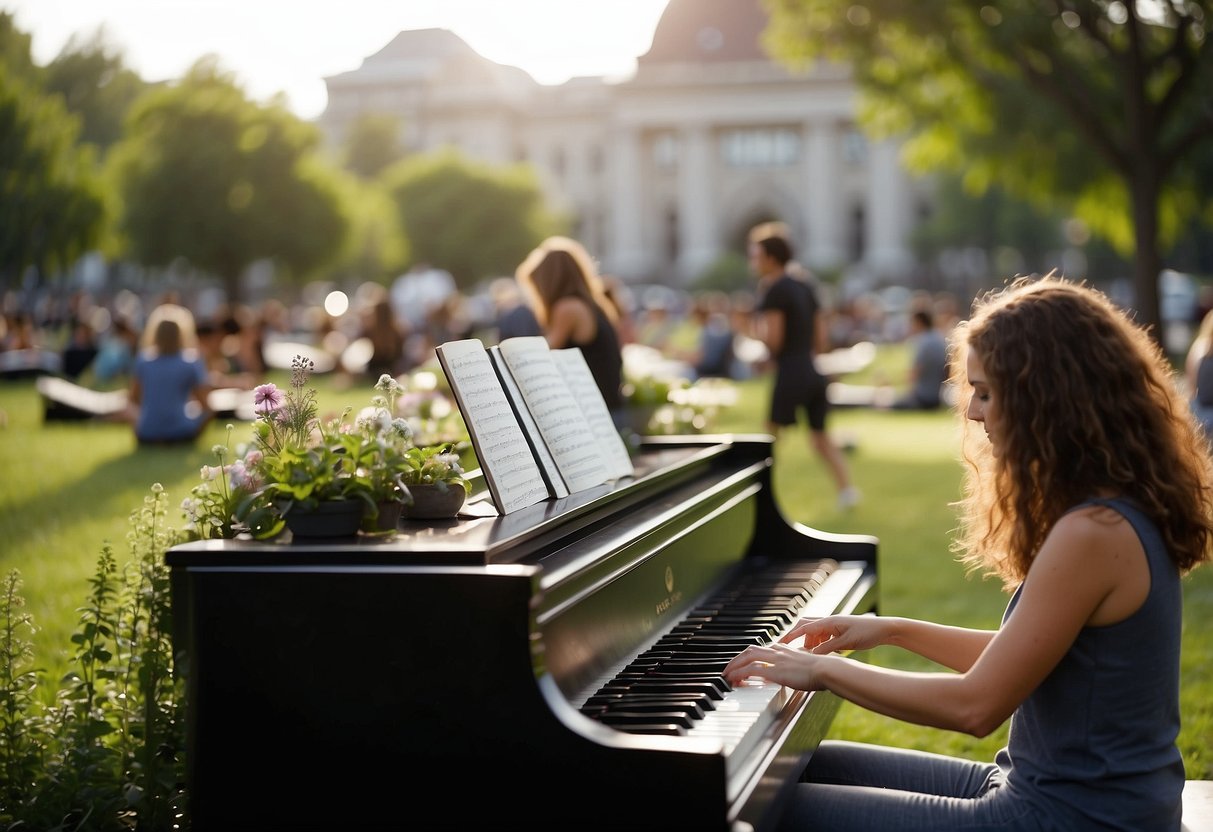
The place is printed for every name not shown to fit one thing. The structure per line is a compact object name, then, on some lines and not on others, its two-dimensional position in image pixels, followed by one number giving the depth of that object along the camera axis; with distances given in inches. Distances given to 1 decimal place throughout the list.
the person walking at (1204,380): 364.2
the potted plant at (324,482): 104.6
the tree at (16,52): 1112.8
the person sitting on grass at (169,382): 537.3
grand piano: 91.2
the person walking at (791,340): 394.3
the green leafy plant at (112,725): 137.6
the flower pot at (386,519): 107.4
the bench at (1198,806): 123.0
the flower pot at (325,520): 104.5
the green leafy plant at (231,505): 105.8
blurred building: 3063.5
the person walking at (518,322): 419.8
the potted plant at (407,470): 108.7
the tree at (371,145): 3016.7
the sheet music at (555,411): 130.7
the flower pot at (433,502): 117.0
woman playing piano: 95.4
